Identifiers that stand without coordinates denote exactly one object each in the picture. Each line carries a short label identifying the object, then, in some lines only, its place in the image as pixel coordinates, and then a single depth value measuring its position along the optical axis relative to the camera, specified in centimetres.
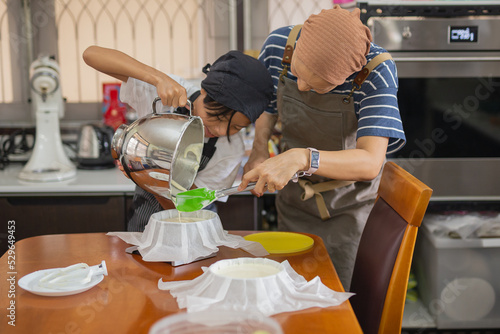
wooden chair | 110
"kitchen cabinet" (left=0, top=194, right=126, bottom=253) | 206
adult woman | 122
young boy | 132
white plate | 96
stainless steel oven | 200
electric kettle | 230
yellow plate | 126
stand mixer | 212
